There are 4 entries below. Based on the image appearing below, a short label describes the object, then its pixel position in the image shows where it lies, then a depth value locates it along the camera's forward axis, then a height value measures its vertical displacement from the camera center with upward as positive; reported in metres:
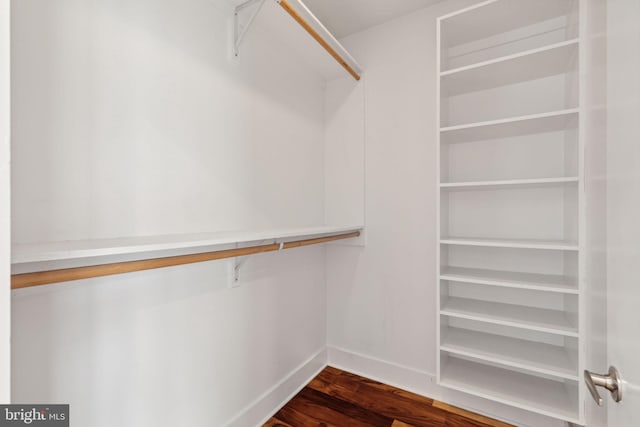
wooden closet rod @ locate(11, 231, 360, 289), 0.60 -0.15
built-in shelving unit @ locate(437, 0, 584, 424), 1.27 +0.04
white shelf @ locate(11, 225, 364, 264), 0.56 -0.09
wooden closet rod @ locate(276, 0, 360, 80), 1.20 +0.92
